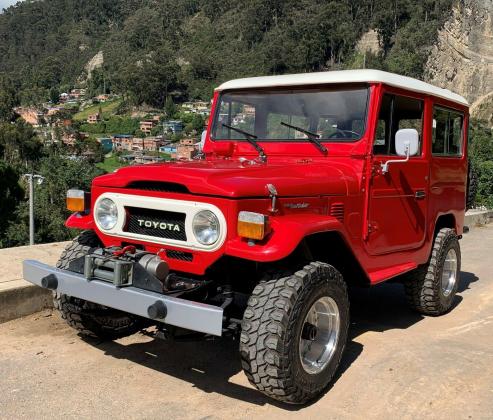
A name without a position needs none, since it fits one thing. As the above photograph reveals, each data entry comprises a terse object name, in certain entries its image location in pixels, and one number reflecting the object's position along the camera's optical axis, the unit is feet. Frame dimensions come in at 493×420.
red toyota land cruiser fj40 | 10.56
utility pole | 93.74
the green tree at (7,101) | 326.24
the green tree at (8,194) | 138.06
